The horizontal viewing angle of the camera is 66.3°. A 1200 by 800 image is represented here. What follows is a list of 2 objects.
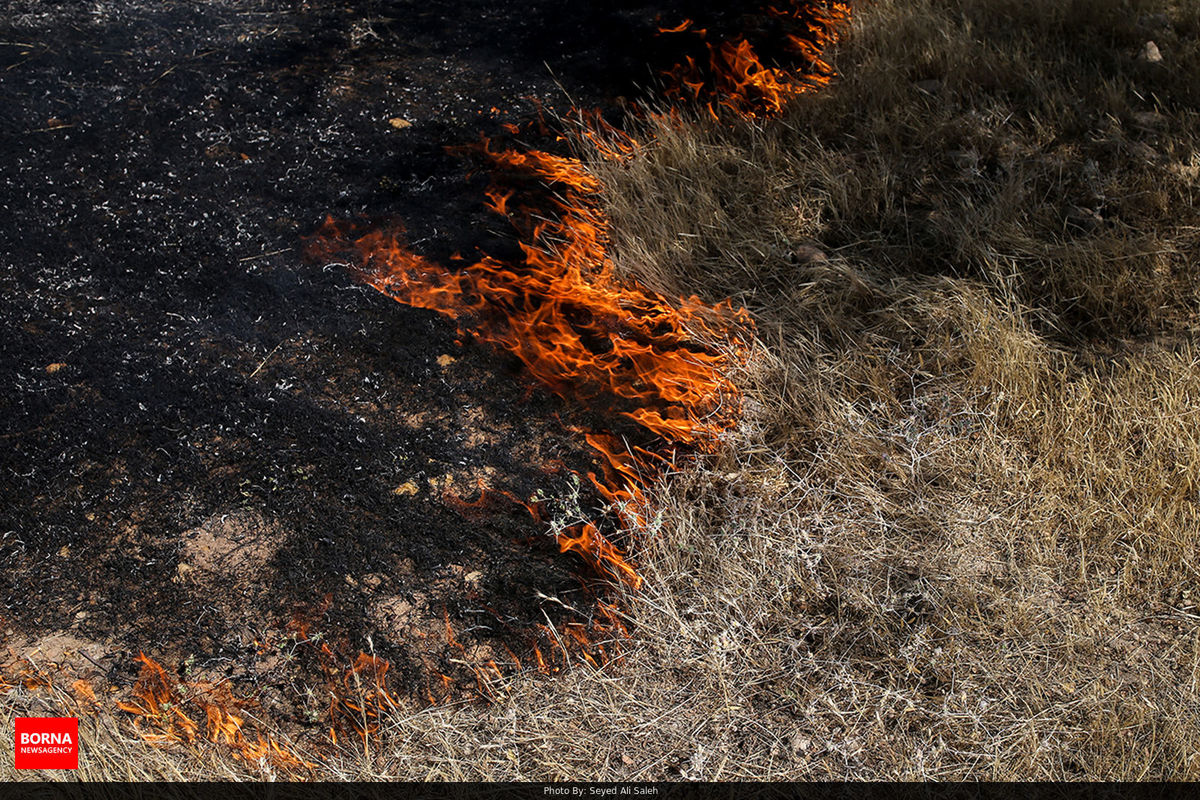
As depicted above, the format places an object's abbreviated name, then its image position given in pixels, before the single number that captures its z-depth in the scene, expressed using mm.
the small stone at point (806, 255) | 3822
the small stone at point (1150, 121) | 4184
